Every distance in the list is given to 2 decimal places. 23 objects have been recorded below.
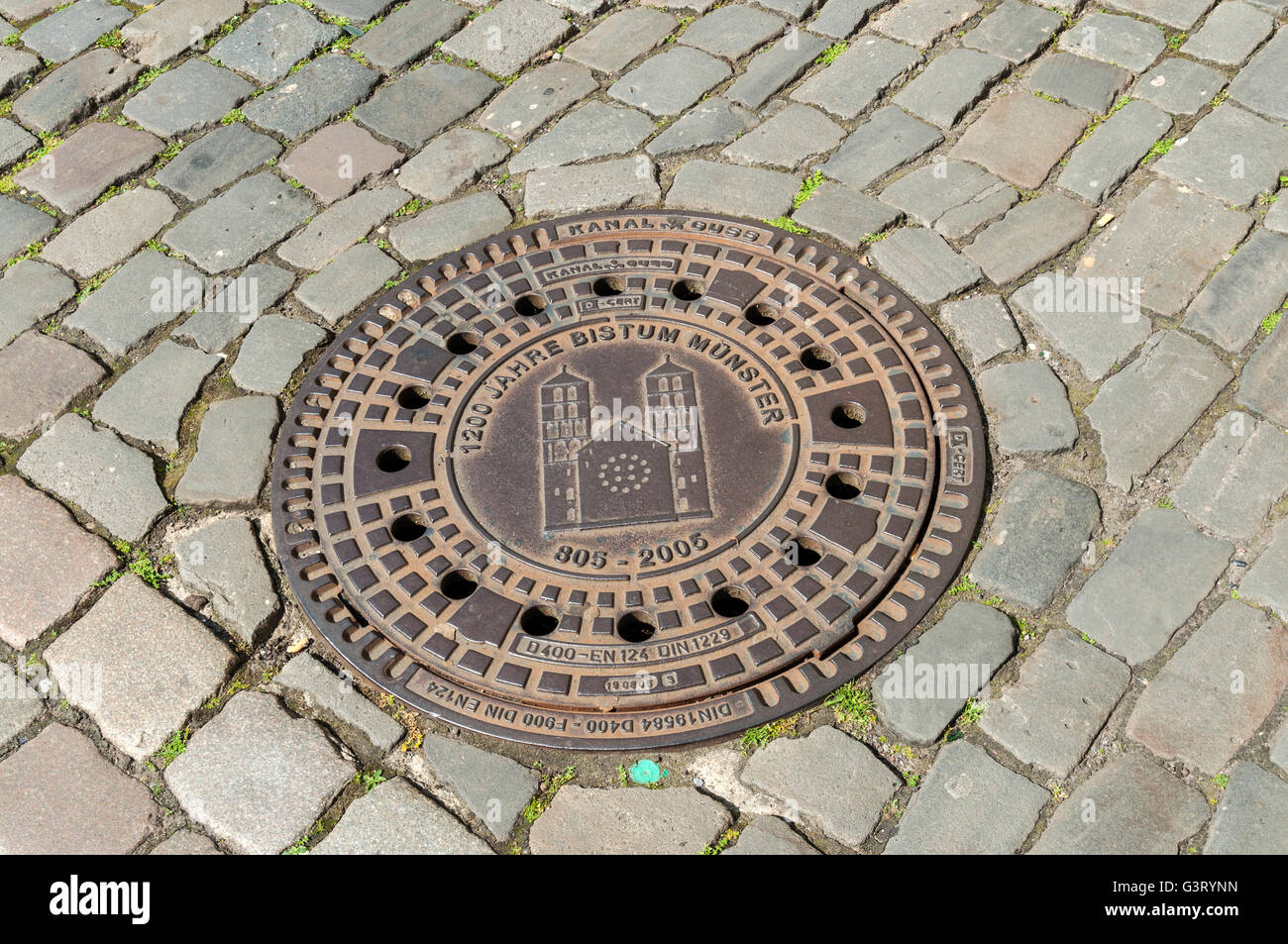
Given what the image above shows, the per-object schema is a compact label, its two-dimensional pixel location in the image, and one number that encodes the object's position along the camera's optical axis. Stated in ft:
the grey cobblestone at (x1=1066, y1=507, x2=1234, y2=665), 9.93
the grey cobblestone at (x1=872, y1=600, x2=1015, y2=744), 9.59
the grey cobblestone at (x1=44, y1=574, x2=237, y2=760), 10.00
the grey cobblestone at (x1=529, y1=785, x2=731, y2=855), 9.05
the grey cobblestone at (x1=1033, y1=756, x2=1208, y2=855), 8.82
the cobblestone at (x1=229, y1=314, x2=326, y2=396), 12.36
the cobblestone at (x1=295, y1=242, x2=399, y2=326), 13.02
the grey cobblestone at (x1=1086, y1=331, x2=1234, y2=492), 11.07
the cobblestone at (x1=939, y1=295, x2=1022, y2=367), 12.00
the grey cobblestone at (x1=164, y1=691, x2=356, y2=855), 9.35
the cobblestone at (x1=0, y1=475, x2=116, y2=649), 10.71
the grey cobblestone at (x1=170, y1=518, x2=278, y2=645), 10.58
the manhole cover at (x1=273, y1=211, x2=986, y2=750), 9.98
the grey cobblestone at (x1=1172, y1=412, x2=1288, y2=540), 10.56
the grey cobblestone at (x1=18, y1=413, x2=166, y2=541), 11.39
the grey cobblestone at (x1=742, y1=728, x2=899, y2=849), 9.11
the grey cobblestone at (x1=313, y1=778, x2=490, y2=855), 9.16
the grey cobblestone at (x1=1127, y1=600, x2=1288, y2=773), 9.27
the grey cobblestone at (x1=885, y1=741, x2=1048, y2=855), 8.93
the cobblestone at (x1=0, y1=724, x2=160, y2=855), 9.31
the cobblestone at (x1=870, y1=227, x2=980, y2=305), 12.53
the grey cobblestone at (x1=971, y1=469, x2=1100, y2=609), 10.33
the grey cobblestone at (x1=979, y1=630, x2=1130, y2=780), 9.36
